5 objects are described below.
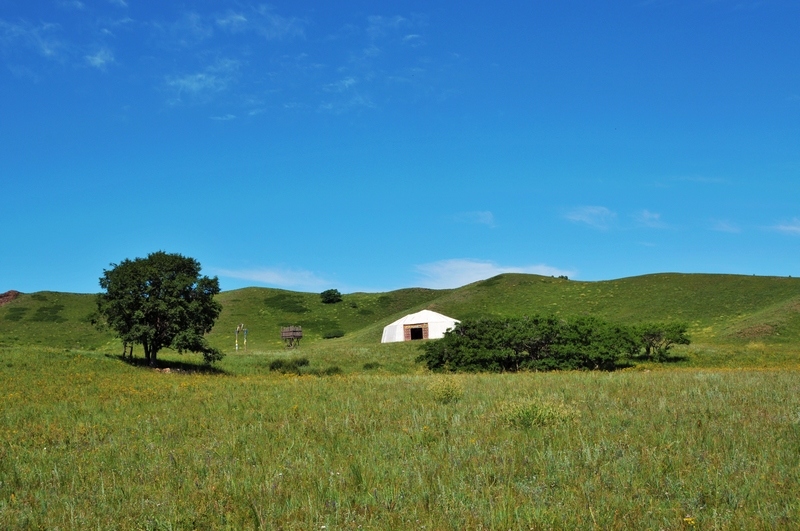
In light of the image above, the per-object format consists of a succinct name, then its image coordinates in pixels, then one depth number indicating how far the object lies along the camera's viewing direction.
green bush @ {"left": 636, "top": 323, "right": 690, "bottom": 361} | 45.56
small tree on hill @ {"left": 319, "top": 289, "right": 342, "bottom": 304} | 115.75
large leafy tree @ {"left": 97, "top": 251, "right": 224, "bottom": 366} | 39.06
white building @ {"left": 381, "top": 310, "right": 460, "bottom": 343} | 71.00
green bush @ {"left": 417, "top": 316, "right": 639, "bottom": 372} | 36.91
